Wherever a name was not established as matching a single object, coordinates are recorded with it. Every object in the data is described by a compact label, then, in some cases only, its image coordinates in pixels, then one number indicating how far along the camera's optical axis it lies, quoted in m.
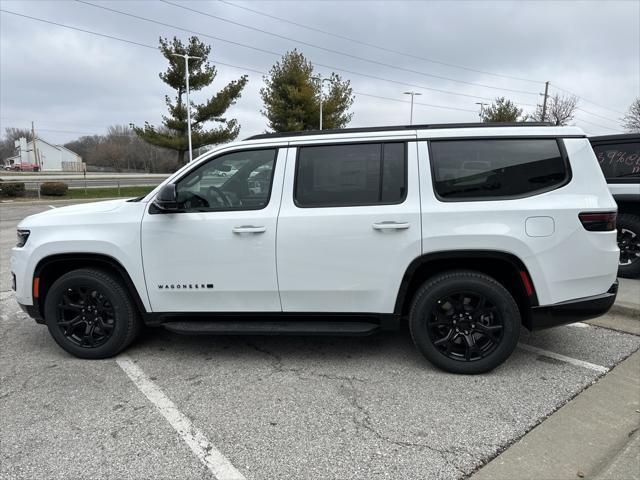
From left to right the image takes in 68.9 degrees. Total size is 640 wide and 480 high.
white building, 91.68
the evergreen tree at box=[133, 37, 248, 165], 29.22
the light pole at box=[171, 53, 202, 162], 27.81
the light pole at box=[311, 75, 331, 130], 33.44
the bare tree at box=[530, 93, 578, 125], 45.00
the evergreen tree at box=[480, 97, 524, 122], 38.88
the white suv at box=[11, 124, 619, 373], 3.35
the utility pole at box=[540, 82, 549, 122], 43.78
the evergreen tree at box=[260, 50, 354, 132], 31.14
